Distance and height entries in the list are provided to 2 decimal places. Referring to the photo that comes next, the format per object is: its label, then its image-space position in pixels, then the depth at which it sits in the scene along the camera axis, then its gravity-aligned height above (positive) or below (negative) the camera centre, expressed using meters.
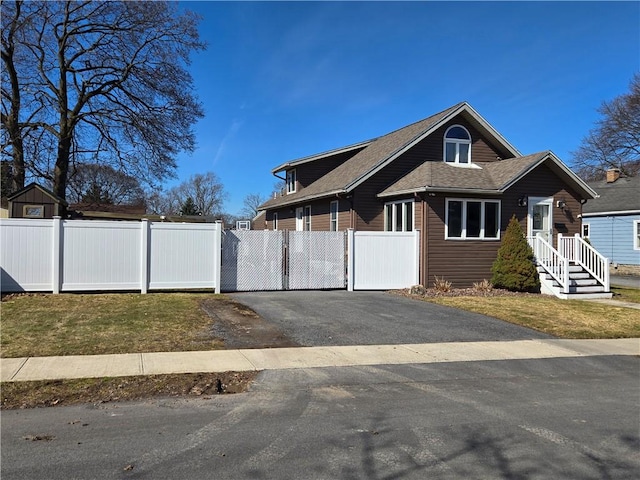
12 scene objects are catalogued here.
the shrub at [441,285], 16.83 -1.20
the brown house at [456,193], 17.53 +1.99
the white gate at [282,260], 15.34 -0.44
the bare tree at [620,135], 45.62 +10.65
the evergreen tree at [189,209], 59.16 +4.21
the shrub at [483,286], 17.27 -1.26
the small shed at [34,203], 23.47 +1.80
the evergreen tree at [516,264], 16.86 -0.50
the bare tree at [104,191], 54.79 +6.10
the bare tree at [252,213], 90.28 +5.84
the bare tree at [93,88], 26.38 +8.45
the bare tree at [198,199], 82.00 +7.31
